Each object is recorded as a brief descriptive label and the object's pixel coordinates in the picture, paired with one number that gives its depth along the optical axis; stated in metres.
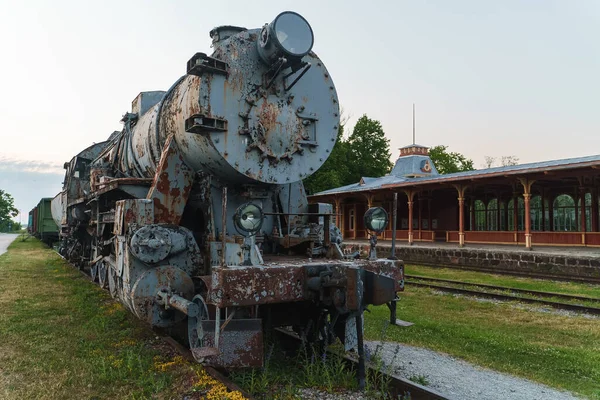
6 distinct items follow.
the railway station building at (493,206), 17.56
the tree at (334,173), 39.25
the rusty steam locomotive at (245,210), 3.91
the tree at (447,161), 61.69
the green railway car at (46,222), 24.90
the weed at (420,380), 4.45
